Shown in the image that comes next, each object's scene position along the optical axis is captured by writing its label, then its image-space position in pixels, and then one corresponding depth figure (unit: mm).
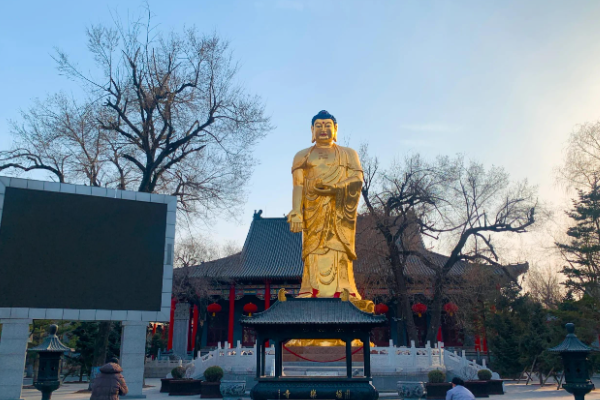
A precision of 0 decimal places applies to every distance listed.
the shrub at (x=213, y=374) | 12703
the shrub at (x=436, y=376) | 12391
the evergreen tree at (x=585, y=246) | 18028
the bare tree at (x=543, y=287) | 29522
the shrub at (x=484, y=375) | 13305
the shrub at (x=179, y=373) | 13859
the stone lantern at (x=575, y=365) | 9016
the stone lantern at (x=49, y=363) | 9203
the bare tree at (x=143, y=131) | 15227
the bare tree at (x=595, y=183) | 18012
